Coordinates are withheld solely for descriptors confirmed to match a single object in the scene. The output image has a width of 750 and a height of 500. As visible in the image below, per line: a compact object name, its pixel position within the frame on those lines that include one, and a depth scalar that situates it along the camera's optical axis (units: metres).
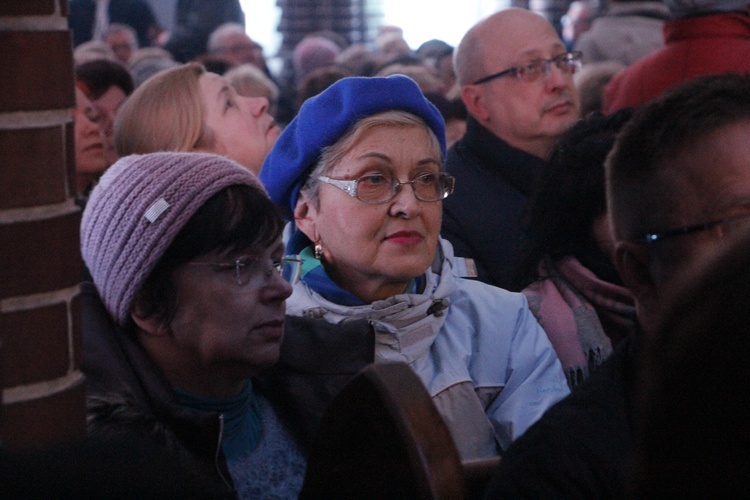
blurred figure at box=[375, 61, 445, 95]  11.22
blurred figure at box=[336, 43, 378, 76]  16.68
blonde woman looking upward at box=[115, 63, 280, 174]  6.19
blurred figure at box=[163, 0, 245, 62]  20.08
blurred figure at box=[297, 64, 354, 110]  9.74
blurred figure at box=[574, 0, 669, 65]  12.03
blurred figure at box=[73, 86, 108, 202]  7.67
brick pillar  2.19
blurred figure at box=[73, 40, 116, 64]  13.34
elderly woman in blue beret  4.44
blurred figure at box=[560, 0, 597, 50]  22.51
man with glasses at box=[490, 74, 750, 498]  2.74
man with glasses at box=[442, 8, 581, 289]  6.53
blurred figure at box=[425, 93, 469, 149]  9.32
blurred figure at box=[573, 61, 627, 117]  10.27
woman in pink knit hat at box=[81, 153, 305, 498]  3.73
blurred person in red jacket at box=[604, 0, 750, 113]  7.81
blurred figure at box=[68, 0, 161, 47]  19.35
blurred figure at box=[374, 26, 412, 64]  20.72
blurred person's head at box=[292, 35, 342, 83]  19.35
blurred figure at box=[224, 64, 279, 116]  11.34
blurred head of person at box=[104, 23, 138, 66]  18.12
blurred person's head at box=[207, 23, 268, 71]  18.09
